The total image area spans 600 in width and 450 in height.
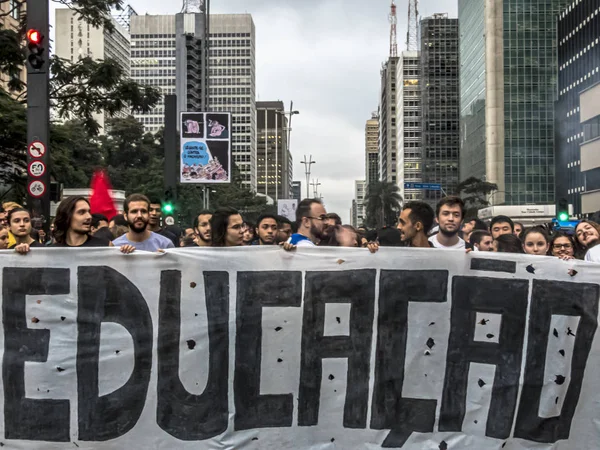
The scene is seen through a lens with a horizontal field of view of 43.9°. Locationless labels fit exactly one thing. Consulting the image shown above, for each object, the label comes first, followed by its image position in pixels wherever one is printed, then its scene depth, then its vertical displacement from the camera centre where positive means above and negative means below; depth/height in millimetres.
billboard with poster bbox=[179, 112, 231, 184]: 26094 +2824
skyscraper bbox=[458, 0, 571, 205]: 96562 +17189
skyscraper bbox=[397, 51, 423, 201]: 151500 +21663
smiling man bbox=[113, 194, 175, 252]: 5863 +7
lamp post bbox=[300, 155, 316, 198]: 82438 +7117
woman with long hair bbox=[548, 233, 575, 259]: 6883 -173
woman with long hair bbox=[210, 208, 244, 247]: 5820 -24
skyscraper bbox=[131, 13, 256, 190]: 172000 +38334
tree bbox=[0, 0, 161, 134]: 15586 +3116
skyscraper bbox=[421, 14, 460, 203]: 135750 +21234
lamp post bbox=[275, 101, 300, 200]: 55250 +8523
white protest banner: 4840 -819
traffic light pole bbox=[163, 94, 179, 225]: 21781 +1766
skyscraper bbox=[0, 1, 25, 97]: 42872 +12962
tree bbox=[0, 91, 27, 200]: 15141 +1890
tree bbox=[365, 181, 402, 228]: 126625 +3938
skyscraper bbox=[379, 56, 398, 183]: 180125 +26132
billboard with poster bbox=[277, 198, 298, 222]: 33250 +902
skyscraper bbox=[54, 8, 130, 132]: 151125 +40868
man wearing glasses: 6348 +51
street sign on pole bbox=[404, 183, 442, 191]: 56469 +3231
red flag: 13355 +515
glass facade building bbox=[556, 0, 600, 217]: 63031 +12282
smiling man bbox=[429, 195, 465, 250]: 5980 +64
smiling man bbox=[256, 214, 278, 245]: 6816 -28
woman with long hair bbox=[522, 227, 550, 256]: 6719 -145
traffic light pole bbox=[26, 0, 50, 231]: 9211 +1347
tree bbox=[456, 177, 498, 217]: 90750 +4517
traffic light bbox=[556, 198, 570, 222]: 24812 +572
